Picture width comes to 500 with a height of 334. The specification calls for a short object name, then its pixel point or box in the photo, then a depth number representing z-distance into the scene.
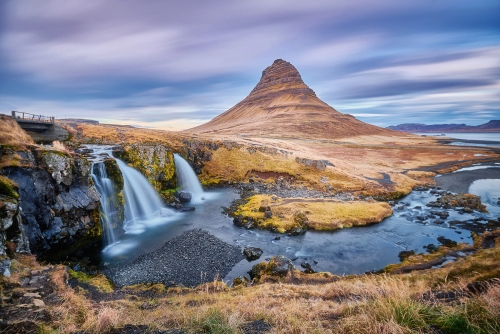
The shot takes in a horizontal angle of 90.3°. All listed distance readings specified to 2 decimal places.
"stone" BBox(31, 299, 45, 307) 10.77
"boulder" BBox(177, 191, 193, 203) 39.65
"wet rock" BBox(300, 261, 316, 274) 21.11
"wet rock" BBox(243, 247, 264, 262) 23.19
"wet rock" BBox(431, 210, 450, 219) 33.55
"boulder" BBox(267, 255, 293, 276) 19.28
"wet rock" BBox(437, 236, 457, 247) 25.56
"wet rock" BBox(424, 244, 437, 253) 24.77
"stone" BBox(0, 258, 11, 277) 12.88
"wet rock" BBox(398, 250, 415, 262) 23.68
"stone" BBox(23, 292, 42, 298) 11.71
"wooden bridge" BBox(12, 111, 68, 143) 35.91
